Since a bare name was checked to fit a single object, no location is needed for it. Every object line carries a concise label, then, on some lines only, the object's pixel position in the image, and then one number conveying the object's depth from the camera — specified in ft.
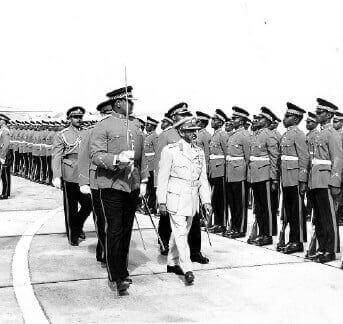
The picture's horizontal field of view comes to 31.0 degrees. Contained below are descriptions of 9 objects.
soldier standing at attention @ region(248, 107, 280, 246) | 29.09
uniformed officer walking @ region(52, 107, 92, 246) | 28.71
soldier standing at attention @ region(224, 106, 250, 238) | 31.48
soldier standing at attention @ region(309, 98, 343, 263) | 24.39
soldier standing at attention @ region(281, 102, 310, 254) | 26.71
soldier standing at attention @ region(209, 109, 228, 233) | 33.50
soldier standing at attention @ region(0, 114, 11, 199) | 49.32
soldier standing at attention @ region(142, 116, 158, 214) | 42.75
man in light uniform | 21.24
